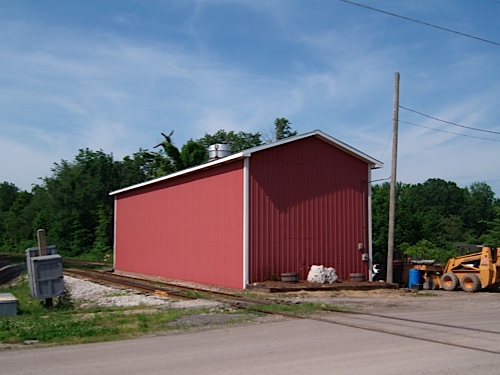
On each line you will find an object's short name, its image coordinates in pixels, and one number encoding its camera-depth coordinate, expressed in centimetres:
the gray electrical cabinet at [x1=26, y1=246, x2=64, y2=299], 1508
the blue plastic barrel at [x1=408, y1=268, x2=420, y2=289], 2183
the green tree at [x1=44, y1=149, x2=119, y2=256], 5409
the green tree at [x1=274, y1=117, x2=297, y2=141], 5950
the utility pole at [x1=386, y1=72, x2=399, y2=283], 2098
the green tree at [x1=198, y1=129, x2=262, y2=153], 6419
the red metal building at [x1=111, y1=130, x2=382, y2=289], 1936
